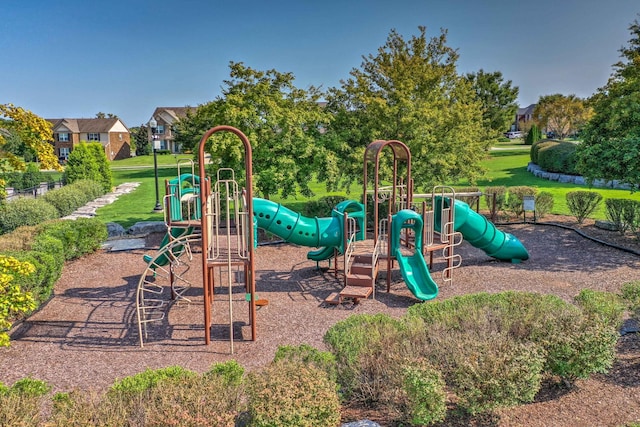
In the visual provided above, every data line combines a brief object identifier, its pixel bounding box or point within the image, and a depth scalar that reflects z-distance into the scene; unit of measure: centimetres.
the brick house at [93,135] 6544
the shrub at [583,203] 1644
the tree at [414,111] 1530
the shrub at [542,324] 571
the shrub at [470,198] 1893
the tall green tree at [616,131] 1326
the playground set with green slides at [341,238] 815
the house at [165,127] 7131
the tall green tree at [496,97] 5134
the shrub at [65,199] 2009
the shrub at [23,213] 1602
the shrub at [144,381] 509
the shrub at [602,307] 647
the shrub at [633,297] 715
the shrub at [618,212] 1505
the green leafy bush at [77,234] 1242
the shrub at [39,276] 856
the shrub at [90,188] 2369
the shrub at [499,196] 1852
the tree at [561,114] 5072
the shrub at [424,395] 482
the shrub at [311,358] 555
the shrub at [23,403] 452
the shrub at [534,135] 5280
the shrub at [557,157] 2959
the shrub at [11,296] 529
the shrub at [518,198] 1780
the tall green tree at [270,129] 1426
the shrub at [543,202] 1756
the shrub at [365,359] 562
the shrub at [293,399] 449
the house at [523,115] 10462
